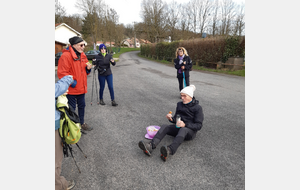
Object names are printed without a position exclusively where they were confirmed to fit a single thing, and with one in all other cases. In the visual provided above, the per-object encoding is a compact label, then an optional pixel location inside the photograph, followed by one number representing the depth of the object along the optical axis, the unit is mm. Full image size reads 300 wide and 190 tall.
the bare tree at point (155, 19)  37062
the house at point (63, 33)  29266
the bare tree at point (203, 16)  39750
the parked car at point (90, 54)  22611
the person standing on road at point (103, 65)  4926
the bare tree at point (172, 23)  37375
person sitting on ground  2852
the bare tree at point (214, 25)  38719
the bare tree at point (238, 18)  32020
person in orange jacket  2961
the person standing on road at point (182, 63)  5664
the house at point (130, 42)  97175
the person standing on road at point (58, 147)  1884
